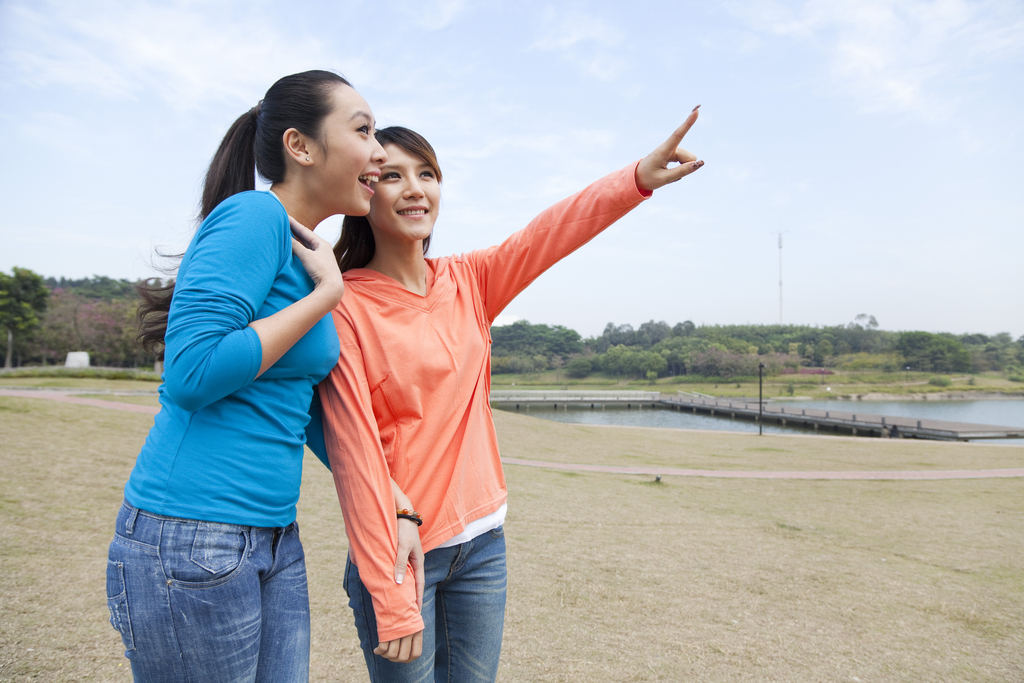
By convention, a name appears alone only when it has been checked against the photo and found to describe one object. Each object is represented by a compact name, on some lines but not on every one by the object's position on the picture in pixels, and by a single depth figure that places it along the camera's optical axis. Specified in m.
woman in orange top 1.23
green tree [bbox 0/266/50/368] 29.51
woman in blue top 0.96
